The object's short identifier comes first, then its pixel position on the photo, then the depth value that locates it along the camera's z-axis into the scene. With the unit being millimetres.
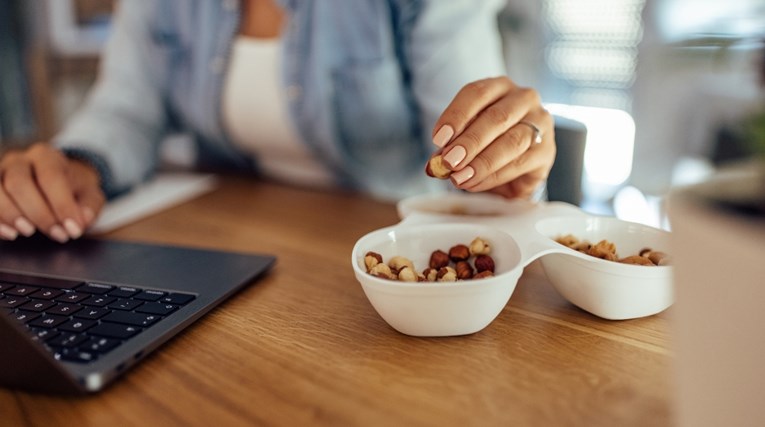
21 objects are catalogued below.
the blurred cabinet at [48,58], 2168
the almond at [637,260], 413
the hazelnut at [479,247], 433
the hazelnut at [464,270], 412
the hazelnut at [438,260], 440
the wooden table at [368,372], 328
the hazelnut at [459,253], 436
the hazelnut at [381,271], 400
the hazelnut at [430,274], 411
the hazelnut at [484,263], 420
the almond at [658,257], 410
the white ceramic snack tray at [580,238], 400
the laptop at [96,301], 345
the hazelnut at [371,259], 411
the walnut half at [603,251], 419
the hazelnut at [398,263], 419
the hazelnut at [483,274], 400
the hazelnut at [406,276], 399
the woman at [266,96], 709
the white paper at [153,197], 712
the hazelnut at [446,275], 400
